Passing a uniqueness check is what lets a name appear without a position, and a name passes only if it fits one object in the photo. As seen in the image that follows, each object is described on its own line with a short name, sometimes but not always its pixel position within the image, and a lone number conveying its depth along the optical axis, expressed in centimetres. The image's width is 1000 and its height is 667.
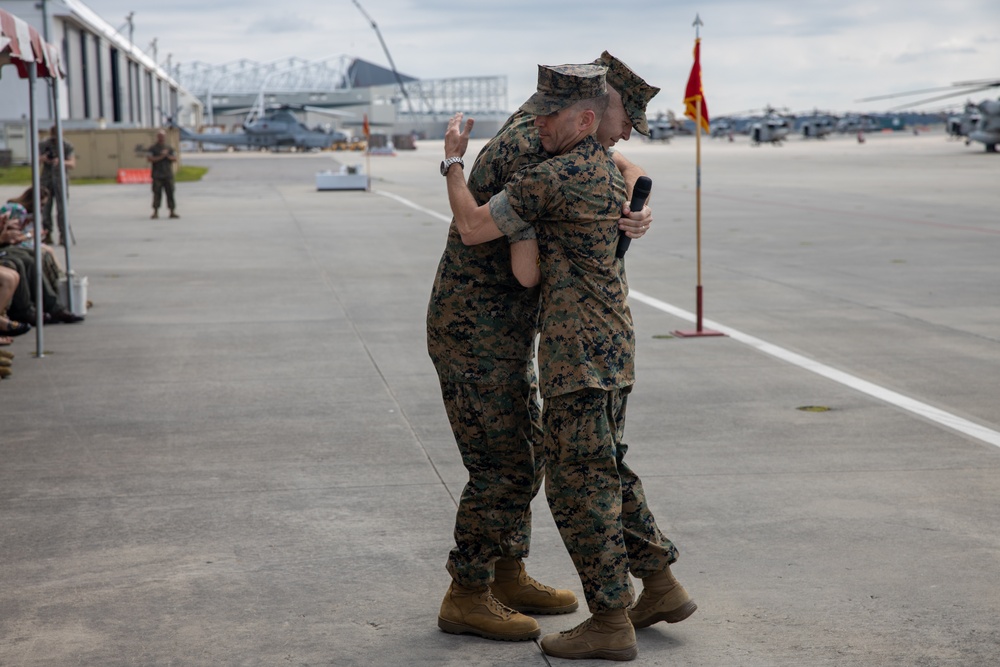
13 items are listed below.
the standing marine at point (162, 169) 2673
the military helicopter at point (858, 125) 14538
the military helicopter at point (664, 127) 11216
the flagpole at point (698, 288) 1079
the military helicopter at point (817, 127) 11444
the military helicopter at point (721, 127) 15112
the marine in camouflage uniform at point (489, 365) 418
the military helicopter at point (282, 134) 8862
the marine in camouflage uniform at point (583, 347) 396
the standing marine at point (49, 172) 1992
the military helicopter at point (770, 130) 9950
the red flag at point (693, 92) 1084
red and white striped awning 883
